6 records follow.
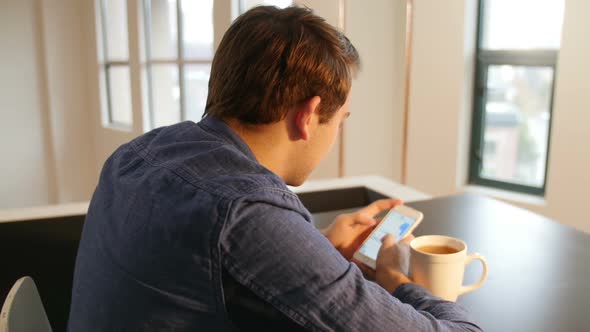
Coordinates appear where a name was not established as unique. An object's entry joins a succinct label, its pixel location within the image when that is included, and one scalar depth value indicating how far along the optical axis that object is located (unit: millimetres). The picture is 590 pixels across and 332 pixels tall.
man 551
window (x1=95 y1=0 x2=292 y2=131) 4219
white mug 794
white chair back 738
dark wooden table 802
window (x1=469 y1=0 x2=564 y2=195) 2629
